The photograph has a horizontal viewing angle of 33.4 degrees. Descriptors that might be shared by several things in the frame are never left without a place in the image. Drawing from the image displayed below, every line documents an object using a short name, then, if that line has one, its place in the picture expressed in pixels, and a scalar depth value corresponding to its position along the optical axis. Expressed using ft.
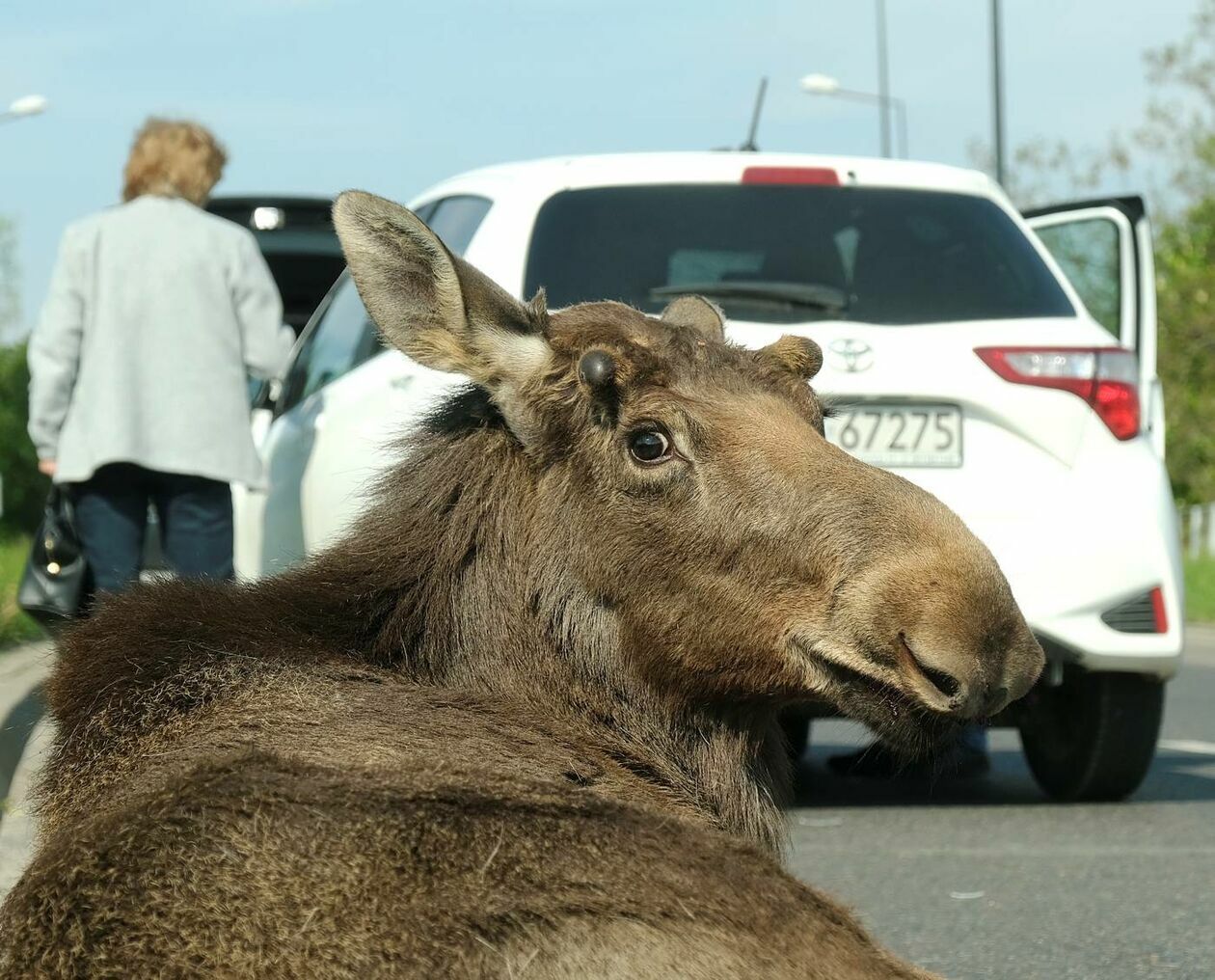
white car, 21.89
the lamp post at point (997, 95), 102.73
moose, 8.19
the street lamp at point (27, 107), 112.88
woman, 23.30
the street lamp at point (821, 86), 127.44
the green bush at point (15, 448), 87.45
